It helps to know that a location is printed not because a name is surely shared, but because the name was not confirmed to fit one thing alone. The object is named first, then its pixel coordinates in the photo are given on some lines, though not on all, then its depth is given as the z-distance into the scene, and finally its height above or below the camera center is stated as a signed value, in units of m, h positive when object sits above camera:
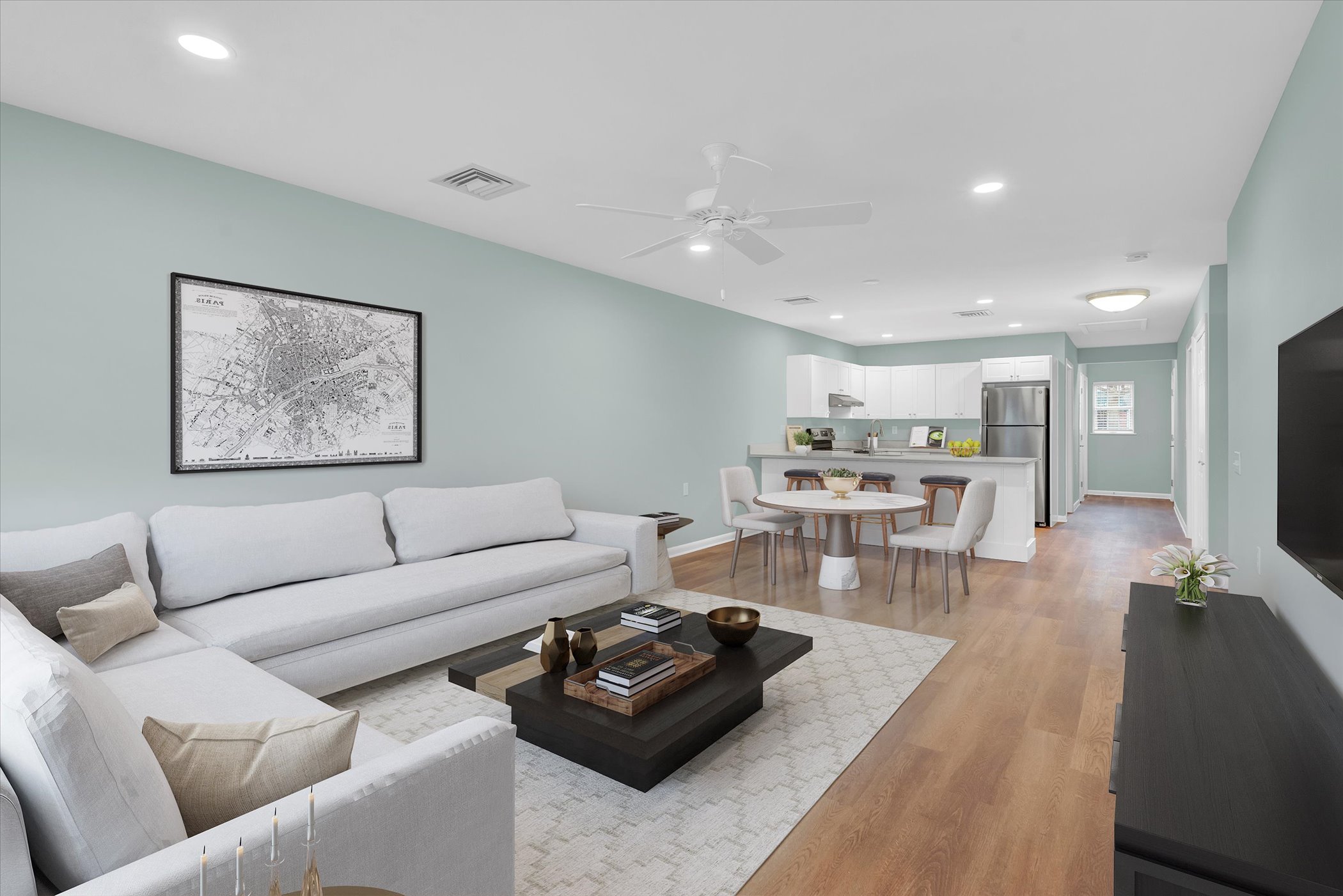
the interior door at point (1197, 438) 5.43 +0.07
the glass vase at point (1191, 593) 2.54 -0.56
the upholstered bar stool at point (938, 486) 6.21 -0.39
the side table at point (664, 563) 4.68 -0.84
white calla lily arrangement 2.55 -0.47
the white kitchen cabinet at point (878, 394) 9.45 +0.69
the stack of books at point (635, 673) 2.19 -0.77
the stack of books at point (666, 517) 4.95 -0.57
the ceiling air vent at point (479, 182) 3.29 +1.29
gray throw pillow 2.24 -0.51
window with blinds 11.17 +0.60
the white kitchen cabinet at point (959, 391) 8.73 +0.69
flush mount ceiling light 5.90 +1.28
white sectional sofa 1.09 -0.66
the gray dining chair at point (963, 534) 4.46 -0.62
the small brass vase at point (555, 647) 2.43 -0.74
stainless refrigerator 8.16 +0.23
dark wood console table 1.07 -0.63
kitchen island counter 5.99 -0.32
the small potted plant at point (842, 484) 5.02 -0.30
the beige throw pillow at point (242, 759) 1.19 -0.58
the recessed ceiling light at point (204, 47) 2.18 +1.28
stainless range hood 8.41 +0.54
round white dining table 4.83 -0.64
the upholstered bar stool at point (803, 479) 6.92 -0.38
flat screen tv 1.52 -0.01
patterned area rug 1.89 -1.17
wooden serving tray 2.17 -0.82
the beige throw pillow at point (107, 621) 2.18 -0.62
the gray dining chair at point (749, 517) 5.36 -0.61
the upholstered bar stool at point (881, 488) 6.37 -0.44
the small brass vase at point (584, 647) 2.47 -0.75
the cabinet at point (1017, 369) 8.22 +0.93
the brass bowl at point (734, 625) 2.69 -0.73
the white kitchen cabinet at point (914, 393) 9.09 +0.69
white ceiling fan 2.80 +1.00
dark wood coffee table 2.06 -0.86
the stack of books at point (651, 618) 2.96 -0.78
